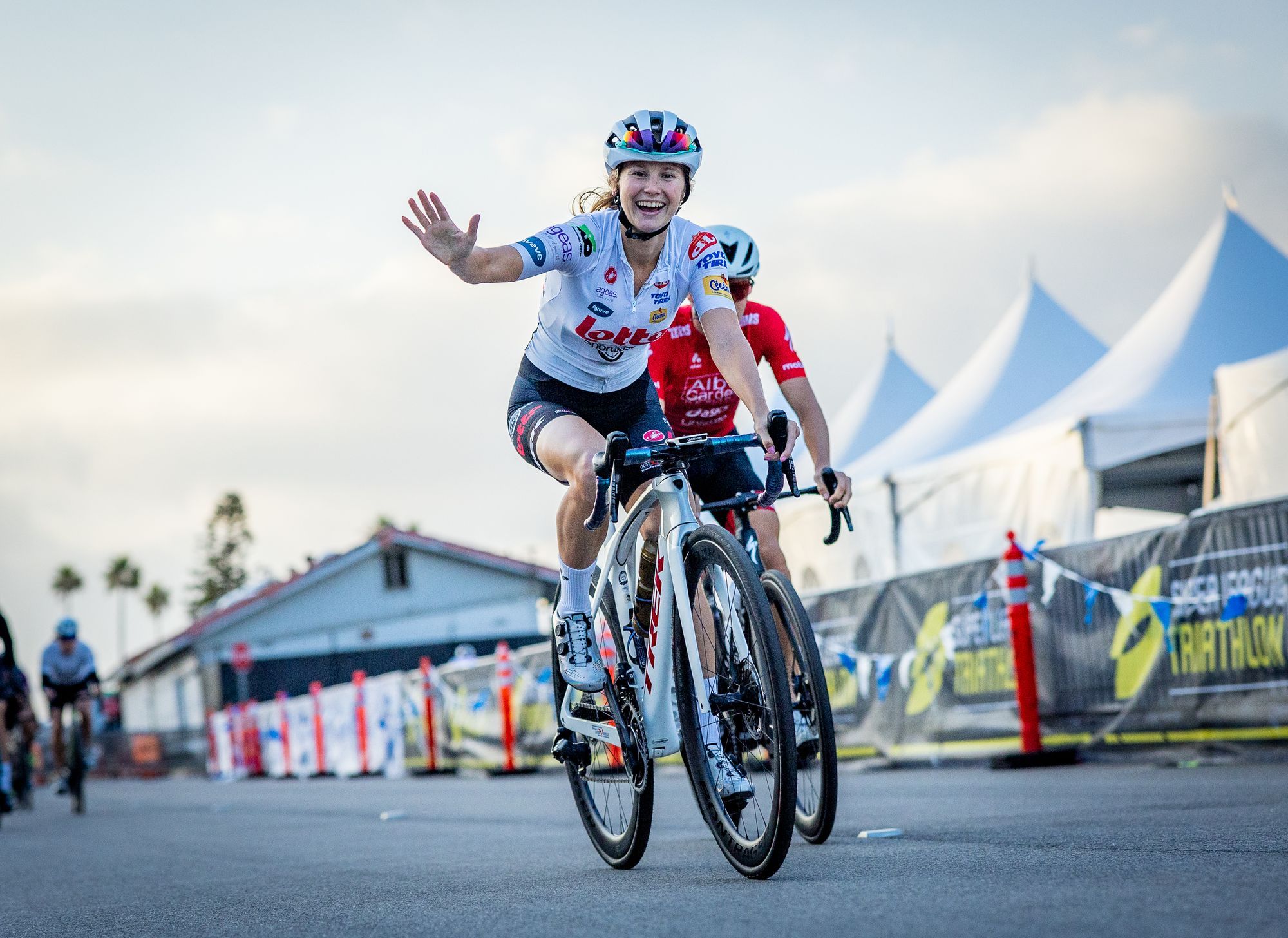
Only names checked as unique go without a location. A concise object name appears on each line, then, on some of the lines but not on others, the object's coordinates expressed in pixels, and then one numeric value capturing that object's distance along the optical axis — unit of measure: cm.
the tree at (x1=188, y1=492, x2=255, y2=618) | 10750
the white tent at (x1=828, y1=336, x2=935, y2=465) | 2755
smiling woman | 475
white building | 4678
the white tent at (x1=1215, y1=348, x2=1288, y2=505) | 1442
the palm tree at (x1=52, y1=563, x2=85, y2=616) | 15362
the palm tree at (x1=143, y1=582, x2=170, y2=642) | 14725
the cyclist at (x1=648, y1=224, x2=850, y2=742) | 610
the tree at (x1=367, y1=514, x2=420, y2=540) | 10991
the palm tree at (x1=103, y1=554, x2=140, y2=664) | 14438
